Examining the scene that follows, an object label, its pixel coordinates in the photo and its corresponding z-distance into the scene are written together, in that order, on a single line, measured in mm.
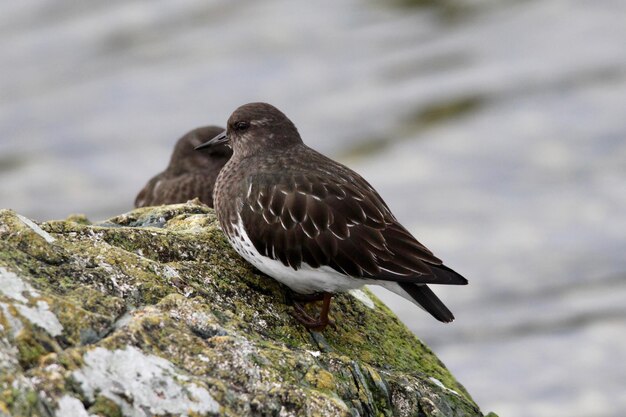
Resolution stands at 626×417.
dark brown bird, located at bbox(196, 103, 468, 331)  9008
